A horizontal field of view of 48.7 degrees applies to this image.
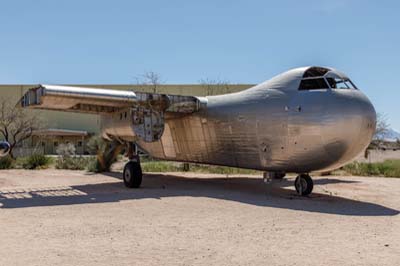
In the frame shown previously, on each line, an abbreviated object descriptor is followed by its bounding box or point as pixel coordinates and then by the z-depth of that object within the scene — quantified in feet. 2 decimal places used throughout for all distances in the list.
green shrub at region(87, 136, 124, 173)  86.12
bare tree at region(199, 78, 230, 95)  154.05
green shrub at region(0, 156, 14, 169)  91.61
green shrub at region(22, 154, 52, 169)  93.43
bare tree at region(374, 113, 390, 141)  135.54
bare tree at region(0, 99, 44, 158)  152.22
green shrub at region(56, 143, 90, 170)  94.89
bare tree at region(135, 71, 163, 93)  154.77
